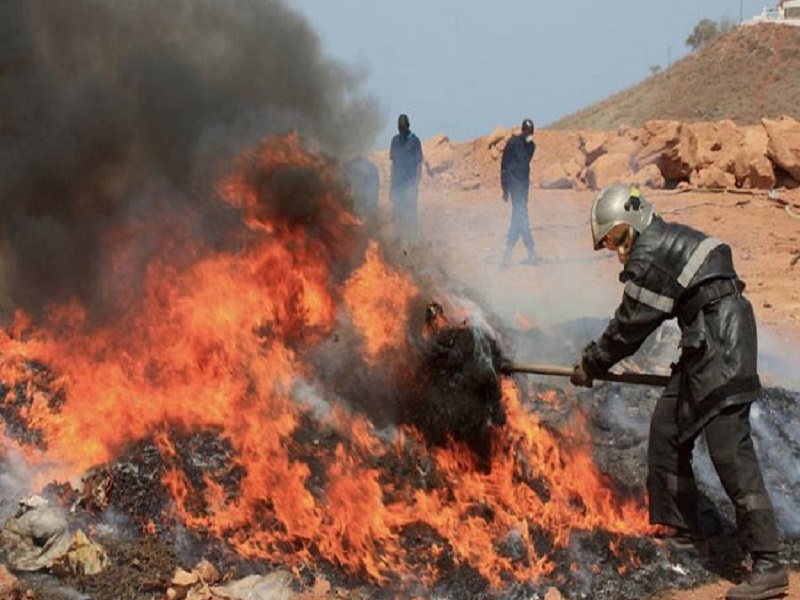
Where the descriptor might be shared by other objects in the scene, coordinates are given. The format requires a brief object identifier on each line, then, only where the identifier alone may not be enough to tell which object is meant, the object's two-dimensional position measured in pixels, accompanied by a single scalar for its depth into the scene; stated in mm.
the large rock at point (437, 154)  24062
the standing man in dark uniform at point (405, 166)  13828
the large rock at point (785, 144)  18750
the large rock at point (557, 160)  21984
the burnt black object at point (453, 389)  5676
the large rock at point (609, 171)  20812
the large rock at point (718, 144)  19562
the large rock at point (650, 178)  20234
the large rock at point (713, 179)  19172
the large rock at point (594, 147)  22500
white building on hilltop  46625
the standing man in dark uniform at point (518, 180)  13891
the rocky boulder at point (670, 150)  20172
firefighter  4910
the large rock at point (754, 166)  18953
